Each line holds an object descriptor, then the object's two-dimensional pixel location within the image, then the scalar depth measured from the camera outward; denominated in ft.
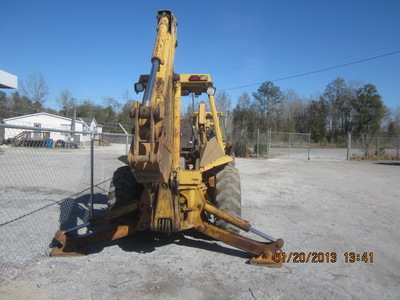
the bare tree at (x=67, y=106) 173.04
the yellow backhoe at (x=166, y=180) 10.41
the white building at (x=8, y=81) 26.50
